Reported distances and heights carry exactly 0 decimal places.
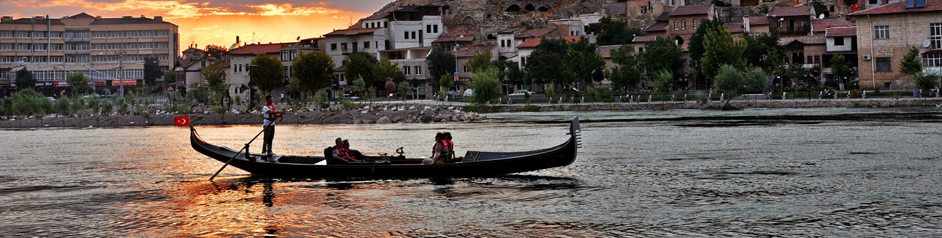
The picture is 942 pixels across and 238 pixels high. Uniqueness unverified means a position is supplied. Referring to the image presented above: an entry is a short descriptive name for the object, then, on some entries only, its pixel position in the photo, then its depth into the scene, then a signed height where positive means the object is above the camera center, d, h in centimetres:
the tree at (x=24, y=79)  15150 +836
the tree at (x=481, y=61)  10700 +662
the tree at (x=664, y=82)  8869 +347
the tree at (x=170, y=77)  16323 +888
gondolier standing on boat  2972 +37
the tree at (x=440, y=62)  11612 +717
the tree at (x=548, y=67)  9838 +541
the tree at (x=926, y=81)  7662 +264
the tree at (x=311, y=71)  11069 +624
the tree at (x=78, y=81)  14238 +749
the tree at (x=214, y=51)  18690 +1477
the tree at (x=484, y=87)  9081 +349
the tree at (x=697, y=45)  10088 +726
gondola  2705 -83
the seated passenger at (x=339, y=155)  2877 -57
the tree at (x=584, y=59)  9738 +601
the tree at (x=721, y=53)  9056 +580
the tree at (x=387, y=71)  11330 +629
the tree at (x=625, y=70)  9325 +477
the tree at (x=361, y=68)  11281 +654
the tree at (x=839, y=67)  8689 +424
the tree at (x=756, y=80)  8469 +331
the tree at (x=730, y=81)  8406 +325
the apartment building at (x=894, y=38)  8225 +616
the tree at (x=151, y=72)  17346 +1027
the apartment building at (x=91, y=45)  17012 +1583
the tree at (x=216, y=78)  11851 +678
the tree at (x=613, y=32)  11562 +991
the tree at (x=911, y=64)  7823 +393
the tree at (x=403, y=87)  10719 +429
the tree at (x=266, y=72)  11525 +650
